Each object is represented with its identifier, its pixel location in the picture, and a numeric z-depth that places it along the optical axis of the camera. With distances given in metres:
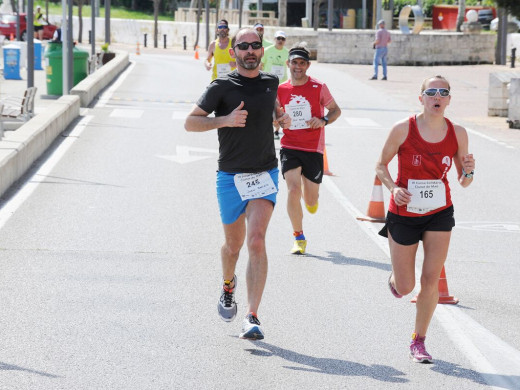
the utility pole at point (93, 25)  41.22
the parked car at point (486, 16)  79.31
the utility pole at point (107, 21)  50.44
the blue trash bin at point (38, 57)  43.51
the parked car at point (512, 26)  62.03
